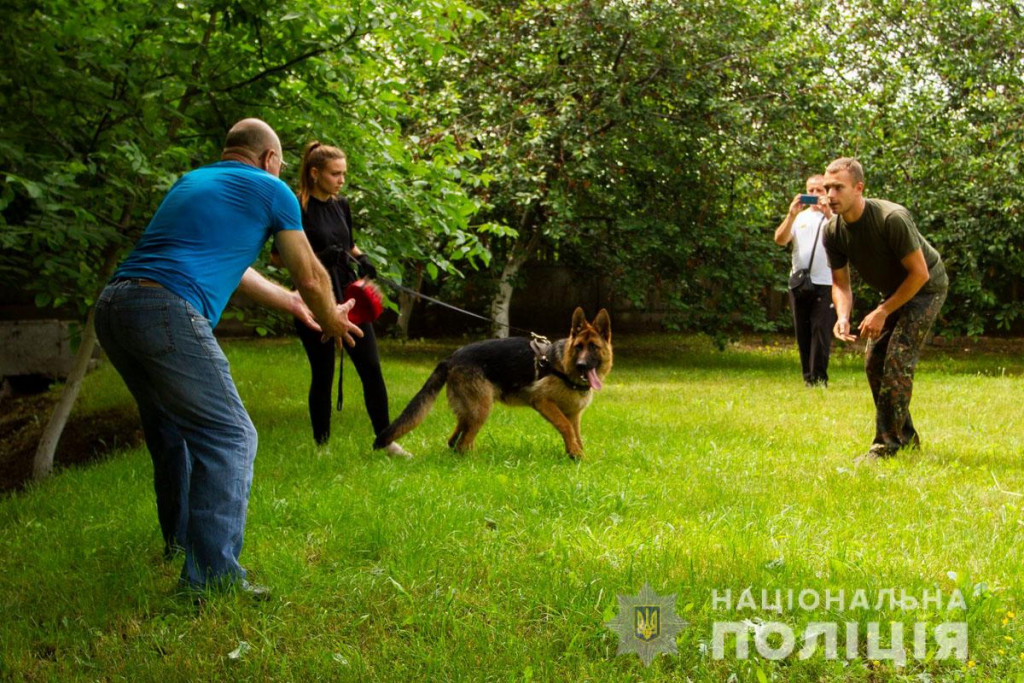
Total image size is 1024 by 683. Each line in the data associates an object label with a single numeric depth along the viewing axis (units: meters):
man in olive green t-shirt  6.04
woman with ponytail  6.33
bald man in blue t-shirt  3.63
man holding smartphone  10.44
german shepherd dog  6.32
